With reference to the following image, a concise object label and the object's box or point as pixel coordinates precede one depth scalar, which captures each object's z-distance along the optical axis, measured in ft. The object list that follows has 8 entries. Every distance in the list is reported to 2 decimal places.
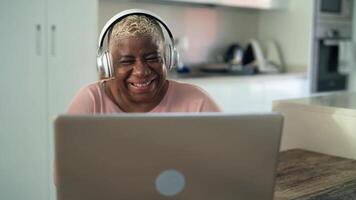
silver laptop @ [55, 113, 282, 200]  2.26
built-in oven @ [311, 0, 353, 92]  13.66
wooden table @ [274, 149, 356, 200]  3.57
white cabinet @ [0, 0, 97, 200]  8.30
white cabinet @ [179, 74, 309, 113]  11.09
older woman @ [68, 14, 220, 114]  3.78
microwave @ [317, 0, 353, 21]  13.62
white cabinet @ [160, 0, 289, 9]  11.99
